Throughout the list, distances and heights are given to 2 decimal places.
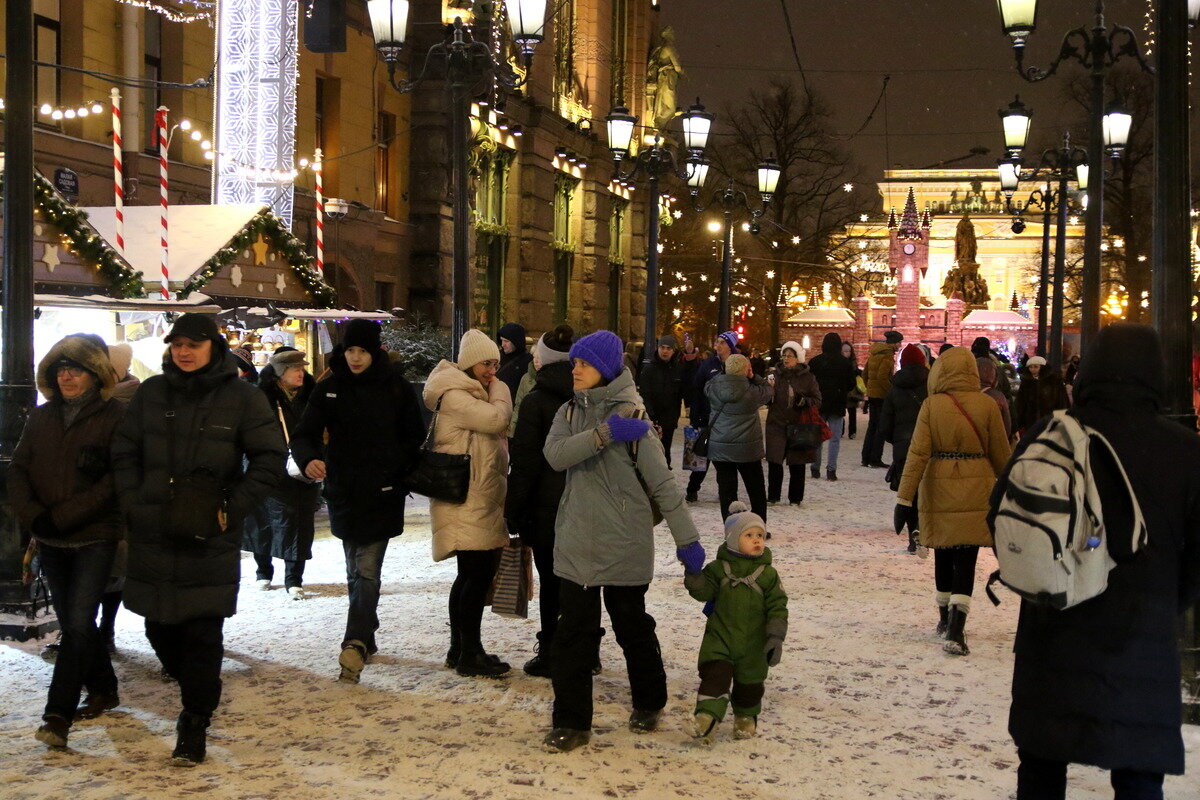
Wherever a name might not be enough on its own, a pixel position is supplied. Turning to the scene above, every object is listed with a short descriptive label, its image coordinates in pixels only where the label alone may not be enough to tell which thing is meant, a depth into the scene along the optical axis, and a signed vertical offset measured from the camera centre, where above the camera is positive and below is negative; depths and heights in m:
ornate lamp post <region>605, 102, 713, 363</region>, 20.52 +3.06
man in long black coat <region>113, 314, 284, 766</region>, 5.80 -0.60
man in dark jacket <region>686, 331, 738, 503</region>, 14.77 -0.22
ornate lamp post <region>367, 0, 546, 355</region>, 12.83 +2.95
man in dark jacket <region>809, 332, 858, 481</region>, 20.58 -0.31
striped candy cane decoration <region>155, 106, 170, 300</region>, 13.29 +1.77
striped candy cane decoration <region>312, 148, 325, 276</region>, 15.43 +1.80
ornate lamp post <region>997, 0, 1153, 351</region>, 15.26 +2.99
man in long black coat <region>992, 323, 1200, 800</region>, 3.99 -0.81
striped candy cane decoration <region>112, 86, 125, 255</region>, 12.37 +1.65
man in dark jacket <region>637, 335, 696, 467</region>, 16.88 -0.34
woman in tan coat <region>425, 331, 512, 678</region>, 7.39 -0.67
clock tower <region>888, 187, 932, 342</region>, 59.91 +4.66
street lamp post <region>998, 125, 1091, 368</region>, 22.47 +3.30
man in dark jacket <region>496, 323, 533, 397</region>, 9.67 +0.00
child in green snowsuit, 6.43 -1.27
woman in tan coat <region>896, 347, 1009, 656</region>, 8.18 -0.66
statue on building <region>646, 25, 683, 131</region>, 41.78 +8.73
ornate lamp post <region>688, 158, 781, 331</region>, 24.59 +3.21
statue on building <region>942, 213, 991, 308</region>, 63.59 +4.24
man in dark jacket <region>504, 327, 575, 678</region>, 6.95 -0.60
